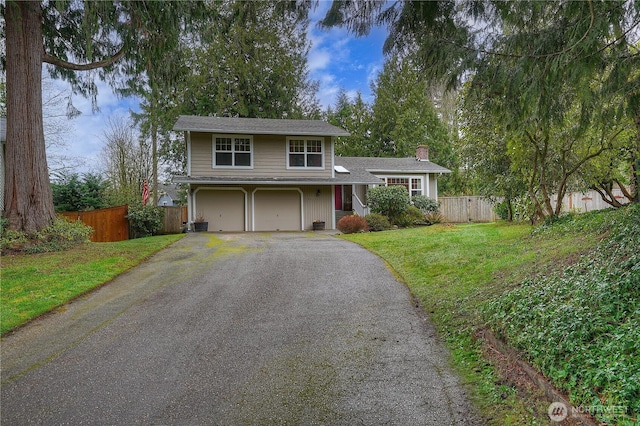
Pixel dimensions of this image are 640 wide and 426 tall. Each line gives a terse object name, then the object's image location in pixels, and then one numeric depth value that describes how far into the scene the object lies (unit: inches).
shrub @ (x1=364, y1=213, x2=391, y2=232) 679.7
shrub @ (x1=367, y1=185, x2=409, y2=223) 747.4
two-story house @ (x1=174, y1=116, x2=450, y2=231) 706.8
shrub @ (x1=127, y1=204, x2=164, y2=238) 637.3
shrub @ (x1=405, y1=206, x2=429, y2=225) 765.3
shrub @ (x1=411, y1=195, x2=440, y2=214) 874.8
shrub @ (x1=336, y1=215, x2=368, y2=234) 653.3
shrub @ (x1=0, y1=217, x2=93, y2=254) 375.6
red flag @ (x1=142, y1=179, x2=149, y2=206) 783.7
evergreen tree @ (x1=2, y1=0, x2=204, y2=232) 363.3
